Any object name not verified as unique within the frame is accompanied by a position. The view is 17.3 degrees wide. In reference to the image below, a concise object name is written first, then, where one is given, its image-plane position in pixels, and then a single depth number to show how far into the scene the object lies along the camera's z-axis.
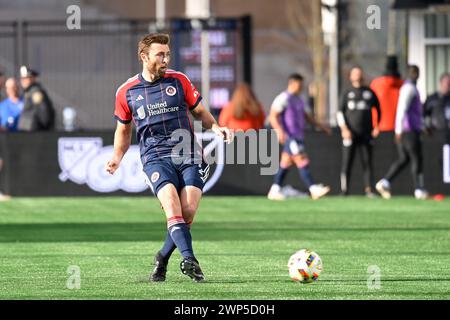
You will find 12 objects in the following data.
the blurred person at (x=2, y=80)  25.59
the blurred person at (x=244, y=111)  24.77
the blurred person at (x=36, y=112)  25.59
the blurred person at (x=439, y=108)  25.61
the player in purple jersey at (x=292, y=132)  24.16
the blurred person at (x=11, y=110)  25.64
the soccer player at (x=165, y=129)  12.23
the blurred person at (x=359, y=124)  24.70
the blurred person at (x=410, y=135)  24.08
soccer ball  11.99
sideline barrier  25.38
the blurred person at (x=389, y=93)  25.76
